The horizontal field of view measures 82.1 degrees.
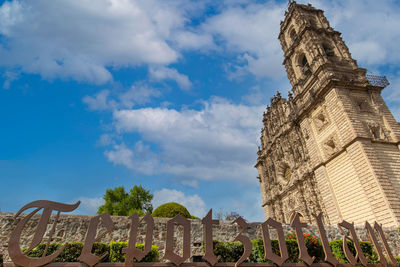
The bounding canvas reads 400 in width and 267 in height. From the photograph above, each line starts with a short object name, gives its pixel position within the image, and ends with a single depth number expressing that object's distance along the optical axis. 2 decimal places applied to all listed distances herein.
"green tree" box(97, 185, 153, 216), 30.56
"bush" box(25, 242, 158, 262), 7.39
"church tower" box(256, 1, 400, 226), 16.55
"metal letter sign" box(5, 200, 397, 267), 5.16
